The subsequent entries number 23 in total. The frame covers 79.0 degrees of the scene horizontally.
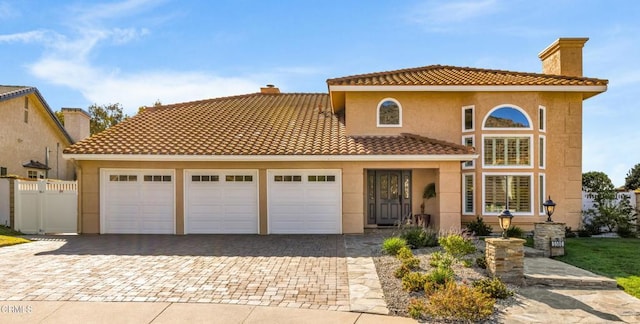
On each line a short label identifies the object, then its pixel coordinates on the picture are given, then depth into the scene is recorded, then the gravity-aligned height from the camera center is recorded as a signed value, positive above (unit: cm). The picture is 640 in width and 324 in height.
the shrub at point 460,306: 542 -210
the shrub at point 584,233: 1326 -261
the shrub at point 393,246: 920 -210
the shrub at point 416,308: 550 -218
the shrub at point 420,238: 1009 -212
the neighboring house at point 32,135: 1814 +130
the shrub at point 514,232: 1198 -233
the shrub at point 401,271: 725 -214
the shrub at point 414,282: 646 -210
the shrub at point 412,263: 764 -210
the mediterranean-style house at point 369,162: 1257 -14
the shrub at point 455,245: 757 -173
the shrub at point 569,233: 1318 -261
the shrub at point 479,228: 1246 -228
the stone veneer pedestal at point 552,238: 929 -197
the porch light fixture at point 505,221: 723 -119
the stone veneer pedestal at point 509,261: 704 -188
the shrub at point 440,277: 661 -205
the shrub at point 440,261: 709 -195
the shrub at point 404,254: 824 -208
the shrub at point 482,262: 771 -211
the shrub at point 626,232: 1312 -256
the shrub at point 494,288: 628 -214
